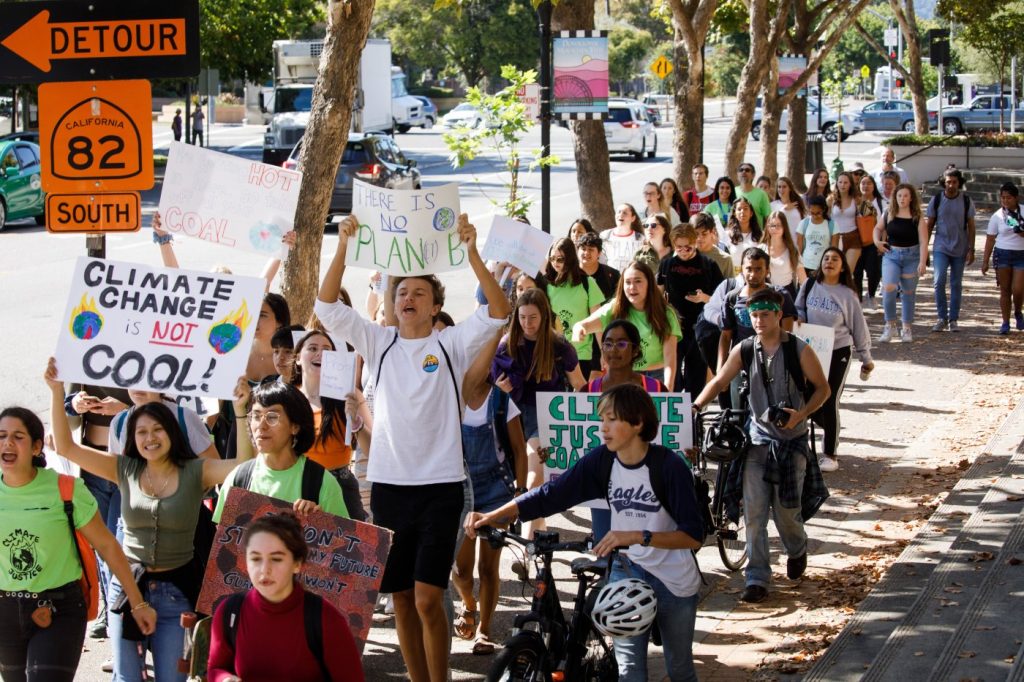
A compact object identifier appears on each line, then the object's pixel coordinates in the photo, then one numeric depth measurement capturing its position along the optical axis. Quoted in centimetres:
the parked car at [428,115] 6494
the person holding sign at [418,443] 634
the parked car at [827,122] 5844
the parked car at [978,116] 5769
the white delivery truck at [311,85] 4450
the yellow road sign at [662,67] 3006
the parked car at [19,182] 2655
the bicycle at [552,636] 532
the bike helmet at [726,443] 817
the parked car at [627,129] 4544
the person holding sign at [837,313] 1100
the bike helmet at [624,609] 550
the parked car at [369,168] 2773
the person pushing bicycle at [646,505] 582
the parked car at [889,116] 6062
